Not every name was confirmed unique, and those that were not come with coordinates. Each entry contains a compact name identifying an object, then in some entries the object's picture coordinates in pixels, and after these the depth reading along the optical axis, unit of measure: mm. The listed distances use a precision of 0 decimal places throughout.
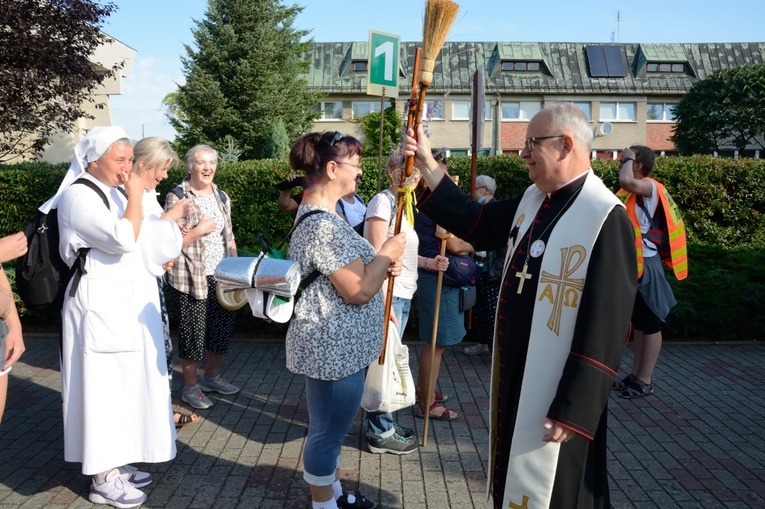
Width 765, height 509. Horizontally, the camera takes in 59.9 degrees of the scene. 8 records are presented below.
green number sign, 5395
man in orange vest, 5605
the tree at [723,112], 32812
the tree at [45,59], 10570
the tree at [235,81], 28094
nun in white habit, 3611
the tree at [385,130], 28953
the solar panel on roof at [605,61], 41812
